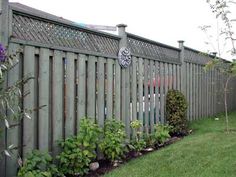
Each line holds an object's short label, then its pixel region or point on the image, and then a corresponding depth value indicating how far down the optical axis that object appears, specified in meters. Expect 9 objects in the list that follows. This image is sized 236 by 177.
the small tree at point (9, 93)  2.63
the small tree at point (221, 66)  5.62
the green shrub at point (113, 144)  3.91
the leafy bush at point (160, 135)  5.00
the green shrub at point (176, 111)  6.00
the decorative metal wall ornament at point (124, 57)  4.80
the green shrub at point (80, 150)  3.46
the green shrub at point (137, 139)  4.56
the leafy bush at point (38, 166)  2.93
